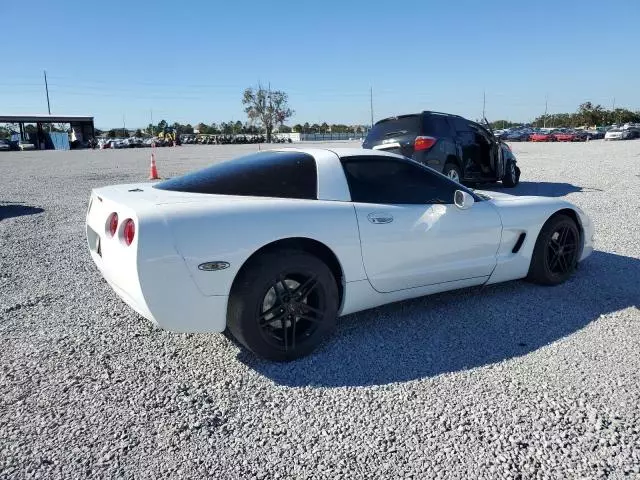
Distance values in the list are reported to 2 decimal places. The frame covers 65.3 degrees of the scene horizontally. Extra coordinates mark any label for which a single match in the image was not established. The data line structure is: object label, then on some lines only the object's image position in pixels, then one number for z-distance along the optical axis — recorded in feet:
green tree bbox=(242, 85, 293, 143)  324.19
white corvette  9.36
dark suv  29.96
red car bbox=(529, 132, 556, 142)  173.06
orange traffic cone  46.18
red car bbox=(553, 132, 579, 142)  166.81
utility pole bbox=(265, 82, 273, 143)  325.42
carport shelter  188.14
